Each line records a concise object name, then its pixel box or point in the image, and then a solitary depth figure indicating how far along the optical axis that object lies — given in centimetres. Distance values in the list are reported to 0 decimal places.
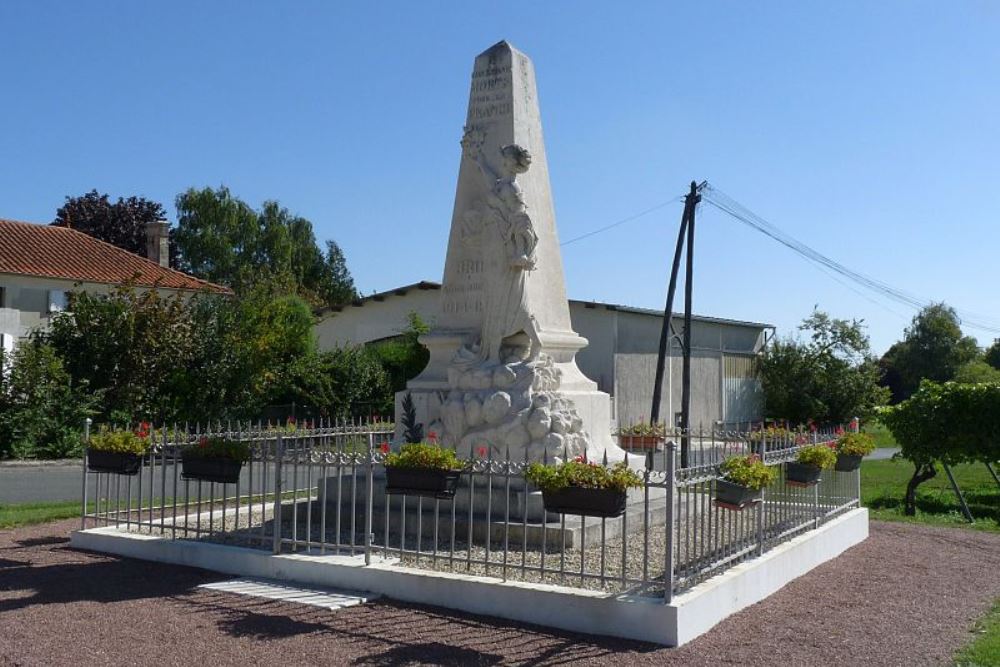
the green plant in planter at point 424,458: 759
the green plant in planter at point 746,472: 714
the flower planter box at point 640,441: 1224
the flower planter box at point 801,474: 924
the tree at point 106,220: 4494
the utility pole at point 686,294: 2098
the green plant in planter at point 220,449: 881
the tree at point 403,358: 2895
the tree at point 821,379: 3569
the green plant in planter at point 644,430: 1250
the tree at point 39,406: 2134
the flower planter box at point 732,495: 711
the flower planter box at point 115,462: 945
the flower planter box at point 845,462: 1074
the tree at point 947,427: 1405
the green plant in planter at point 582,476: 661
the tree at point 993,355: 6284
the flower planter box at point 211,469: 880
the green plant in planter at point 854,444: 1077
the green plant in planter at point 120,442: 945
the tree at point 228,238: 4641
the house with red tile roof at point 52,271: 2875
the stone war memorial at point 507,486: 678
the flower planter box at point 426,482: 756
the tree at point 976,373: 4684
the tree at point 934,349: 5519
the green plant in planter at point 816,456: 925
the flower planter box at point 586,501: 661
